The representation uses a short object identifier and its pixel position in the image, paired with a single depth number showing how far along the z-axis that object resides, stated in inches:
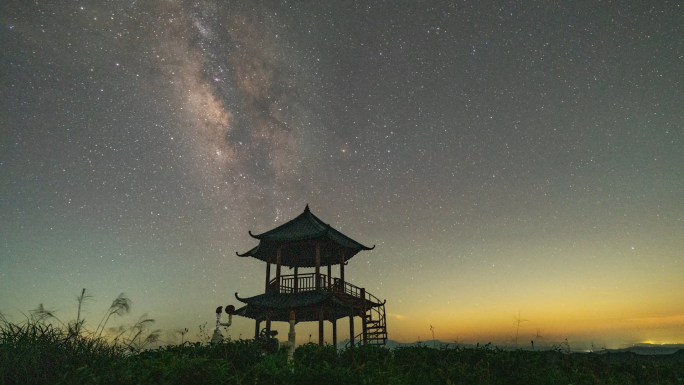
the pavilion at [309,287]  850.8
